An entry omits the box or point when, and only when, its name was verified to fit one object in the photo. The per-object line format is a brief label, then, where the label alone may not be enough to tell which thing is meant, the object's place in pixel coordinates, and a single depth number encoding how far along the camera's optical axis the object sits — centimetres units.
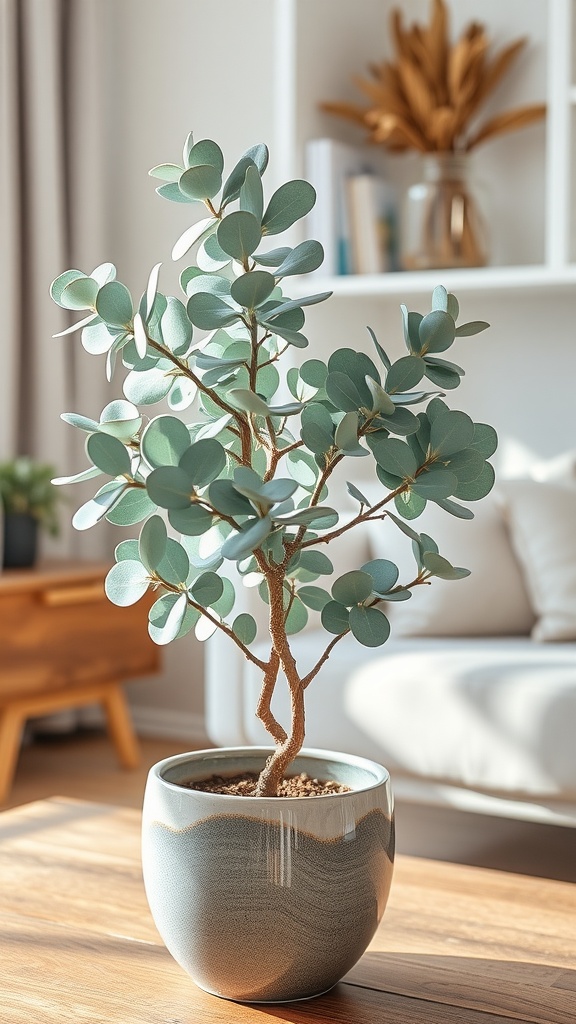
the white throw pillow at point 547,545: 232
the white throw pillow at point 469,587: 238
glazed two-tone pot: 78
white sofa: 199
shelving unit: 273
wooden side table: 279
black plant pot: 298
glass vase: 287
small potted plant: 295
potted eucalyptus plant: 76
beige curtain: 324
